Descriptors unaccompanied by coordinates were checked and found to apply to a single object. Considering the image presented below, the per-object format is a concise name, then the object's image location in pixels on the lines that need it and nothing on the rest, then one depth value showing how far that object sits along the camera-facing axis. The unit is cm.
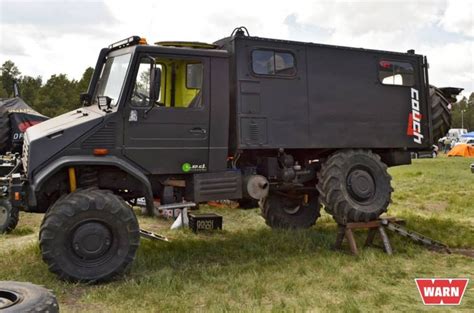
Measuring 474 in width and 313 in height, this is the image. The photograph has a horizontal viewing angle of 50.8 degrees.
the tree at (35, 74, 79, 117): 5272
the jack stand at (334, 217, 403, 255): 689
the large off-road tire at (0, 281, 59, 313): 371
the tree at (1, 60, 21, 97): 6738
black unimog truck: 561
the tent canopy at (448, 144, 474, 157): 3691
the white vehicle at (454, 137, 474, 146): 4859
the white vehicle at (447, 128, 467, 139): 5644
